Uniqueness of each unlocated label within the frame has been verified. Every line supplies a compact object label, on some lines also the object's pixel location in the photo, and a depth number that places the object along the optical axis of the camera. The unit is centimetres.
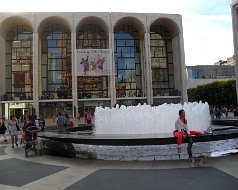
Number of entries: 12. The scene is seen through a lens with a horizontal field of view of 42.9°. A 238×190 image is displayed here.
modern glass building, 14888
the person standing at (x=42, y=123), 2347
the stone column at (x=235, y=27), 3912
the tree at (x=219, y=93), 6506
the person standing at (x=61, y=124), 1772
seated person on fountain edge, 923
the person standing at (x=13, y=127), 1572
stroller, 1206
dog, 887
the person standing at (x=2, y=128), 1774
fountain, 1062
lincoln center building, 5450
